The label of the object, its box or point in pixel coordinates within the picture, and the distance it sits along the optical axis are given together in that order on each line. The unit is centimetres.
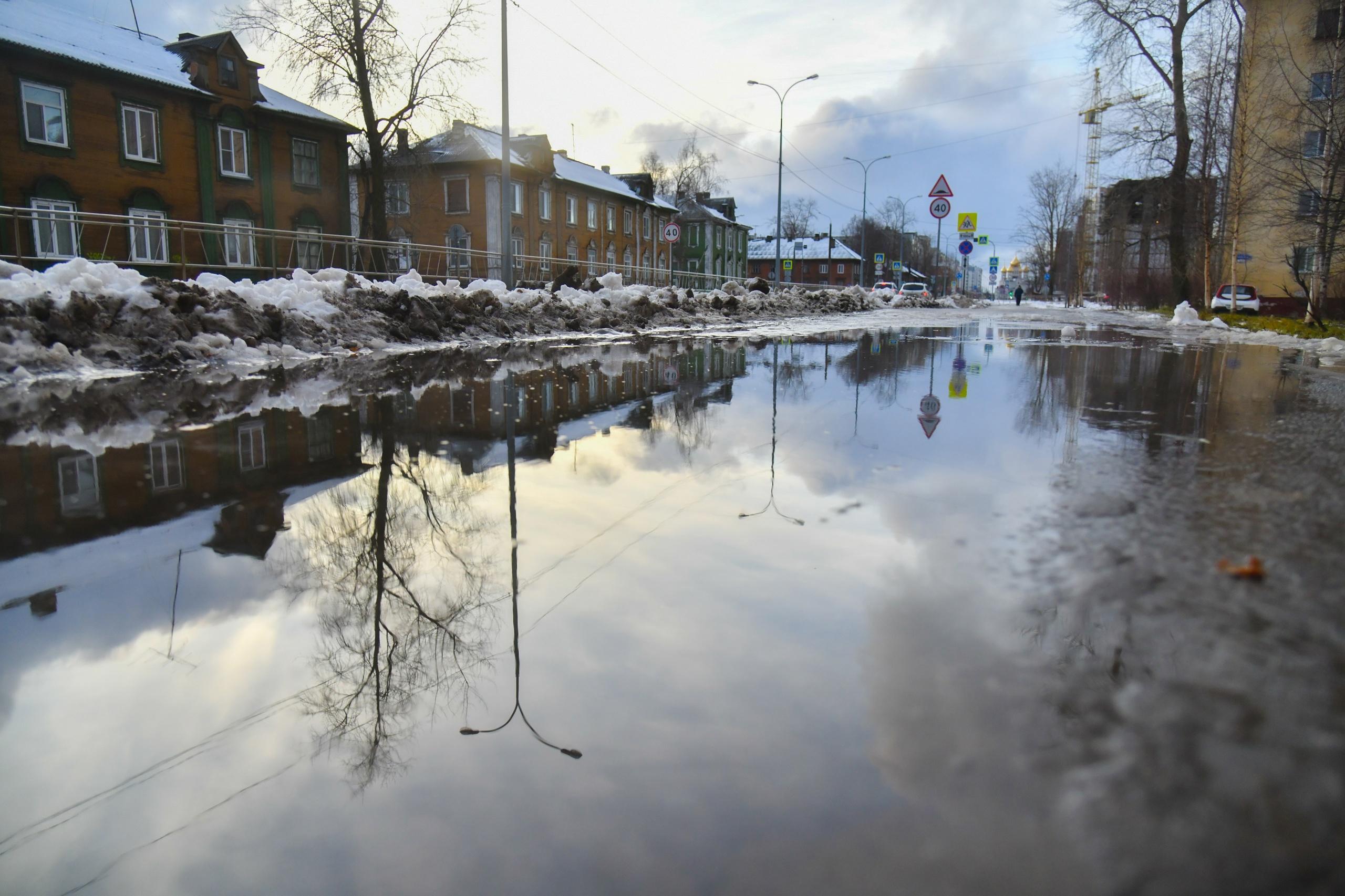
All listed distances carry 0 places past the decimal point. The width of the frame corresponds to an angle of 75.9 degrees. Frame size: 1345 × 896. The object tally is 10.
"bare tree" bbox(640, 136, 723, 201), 9288
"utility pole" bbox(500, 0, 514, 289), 1944
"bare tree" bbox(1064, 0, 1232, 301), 3588
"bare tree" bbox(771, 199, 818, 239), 13288
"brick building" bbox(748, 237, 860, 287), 12556
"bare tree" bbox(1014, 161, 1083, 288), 8931
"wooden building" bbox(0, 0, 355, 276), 2630
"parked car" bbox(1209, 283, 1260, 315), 3953
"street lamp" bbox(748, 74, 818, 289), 4222
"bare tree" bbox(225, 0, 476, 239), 3288
